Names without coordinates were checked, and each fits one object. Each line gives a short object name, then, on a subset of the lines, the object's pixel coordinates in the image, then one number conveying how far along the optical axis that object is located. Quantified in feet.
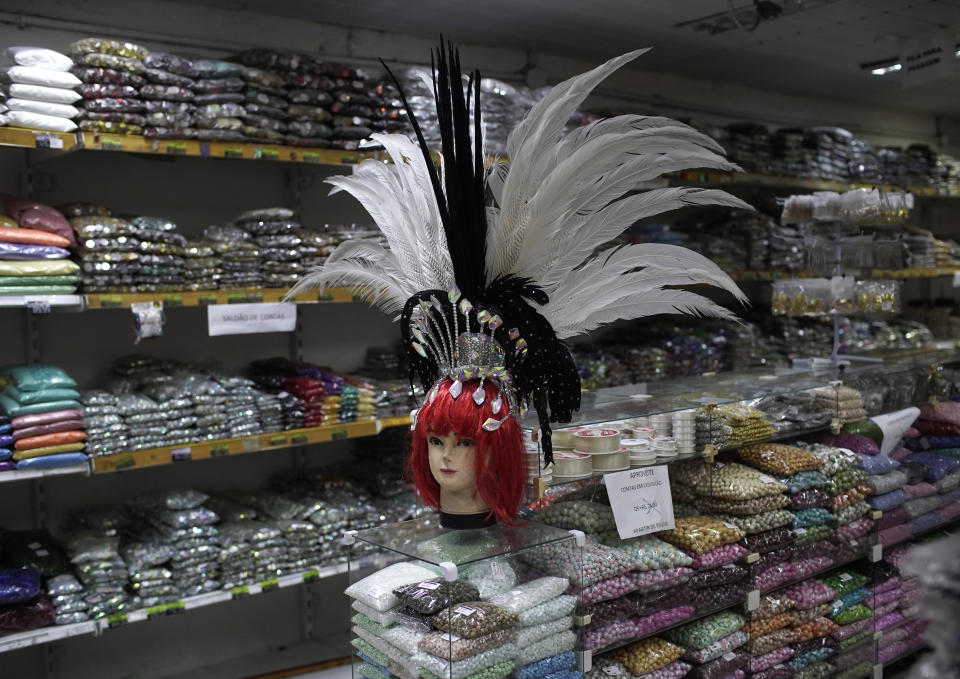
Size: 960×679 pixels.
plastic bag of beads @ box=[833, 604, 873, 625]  11.38
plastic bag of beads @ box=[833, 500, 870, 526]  11.08
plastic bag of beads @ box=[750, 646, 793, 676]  10.19
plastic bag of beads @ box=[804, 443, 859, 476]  11.07
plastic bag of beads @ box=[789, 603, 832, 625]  10.78
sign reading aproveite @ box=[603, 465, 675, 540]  8.80
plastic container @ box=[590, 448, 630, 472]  8.89
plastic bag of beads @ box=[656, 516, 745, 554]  9.36
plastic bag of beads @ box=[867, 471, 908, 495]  11.68
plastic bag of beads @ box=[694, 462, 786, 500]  9.96
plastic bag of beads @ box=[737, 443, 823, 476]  10.60
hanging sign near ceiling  16.92
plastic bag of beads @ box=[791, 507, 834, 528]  10.61
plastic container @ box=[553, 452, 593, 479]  8.64
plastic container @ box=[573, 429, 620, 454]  8.87
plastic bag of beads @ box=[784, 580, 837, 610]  10.82
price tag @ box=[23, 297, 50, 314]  10.84
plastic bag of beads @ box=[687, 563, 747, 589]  9.39
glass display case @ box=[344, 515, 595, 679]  6.98
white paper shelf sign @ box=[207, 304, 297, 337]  12.46
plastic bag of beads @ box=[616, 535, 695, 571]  8.85
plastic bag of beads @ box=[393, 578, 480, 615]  6.99
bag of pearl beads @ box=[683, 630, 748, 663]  9.53
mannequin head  7.59
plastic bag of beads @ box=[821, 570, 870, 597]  11.41
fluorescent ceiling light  19.52
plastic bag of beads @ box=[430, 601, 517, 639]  6.92
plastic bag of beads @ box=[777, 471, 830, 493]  10.57
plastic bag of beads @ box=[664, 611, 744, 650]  9.55
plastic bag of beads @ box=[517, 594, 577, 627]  7.45
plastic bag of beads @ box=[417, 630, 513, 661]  6.85
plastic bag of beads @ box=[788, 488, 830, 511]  10.61
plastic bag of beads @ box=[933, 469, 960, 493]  12.98
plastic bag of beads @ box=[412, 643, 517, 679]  6.86
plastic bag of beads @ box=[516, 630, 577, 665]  7.40
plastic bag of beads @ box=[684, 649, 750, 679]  9.57
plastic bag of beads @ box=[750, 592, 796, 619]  10.30
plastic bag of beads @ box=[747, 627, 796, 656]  10.18
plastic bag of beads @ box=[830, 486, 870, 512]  11.02
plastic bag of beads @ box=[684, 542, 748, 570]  9.32
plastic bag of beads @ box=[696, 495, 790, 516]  9.98
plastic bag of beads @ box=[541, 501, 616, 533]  8.77
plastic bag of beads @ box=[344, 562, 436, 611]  7.24
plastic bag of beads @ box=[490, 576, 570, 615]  7.36
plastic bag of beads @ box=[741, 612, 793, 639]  10.14
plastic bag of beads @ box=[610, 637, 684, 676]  8.94
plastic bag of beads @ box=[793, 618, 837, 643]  10.79
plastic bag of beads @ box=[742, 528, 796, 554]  10.07
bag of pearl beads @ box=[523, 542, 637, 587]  7.79
